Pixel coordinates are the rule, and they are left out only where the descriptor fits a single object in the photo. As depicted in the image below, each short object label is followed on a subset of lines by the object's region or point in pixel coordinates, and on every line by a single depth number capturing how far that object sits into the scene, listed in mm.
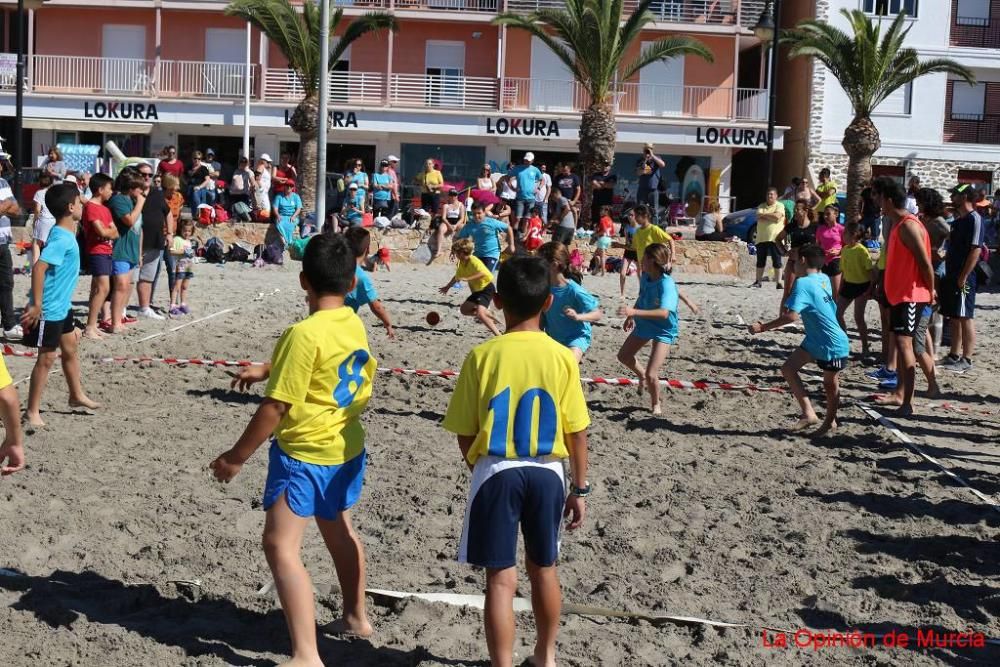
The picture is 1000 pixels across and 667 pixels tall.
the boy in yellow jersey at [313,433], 4480
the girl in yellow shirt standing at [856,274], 13101
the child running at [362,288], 9125
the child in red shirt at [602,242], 21688
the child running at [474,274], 13297
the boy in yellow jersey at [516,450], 4348
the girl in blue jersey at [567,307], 8641
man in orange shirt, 9883
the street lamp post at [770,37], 28328
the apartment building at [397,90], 34562
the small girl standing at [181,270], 14305
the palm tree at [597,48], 28531
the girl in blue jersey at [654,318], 9508
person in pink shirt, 14797
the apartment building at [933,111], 35969
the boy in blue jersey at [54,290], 8211
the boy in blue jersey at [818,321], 8812
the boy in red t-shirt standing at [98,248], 12008
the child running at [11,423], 5383
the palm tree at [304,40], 27531
